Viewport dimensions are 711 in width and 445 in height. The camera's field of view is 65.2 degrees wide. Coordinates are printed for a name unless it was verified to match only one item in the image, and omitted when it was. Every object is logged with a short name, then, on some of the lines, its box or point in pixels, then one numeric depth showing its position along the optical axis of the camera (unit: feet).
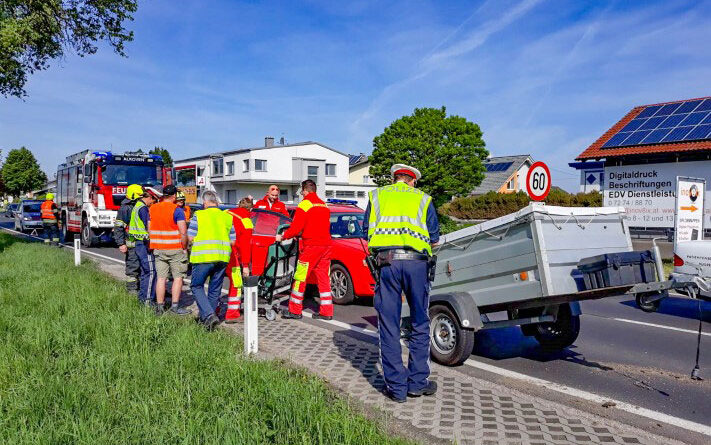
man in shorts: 25.57
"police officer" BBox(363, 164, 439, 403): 15.07
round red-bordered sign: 29.68
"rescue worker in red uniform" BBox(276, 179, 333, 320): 25.04
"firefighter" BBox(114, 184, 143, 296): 29.77
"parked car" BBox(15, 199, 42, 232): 97.09
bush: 131.75
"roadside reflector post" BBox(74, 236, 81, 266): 44.78
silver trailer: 16.53
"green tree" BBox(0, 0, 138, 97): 43.65
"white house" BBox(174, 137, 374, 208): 165.89
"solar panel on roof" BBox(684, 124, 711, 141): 54.39
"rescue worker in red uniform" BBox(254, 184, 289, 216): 37.58
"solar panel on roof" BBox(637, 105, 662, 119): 68.08
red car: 29.12
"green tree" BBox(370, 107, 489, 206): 149.89
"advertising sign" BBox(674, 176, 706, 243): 42.04
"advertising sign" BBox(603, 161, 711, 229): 52.95
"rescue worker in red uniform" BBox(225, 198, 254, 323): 24.91
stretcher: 26.45
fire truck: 61.16
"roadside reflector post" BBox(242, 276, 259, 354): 18.94
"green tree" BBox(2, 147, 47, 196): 294.05
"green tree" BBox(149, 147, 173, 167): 326.69
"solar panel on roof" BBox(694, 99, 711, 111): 60.97
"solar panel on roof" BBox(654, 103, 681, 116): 65.30
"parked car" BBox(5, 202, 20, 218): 155.18
